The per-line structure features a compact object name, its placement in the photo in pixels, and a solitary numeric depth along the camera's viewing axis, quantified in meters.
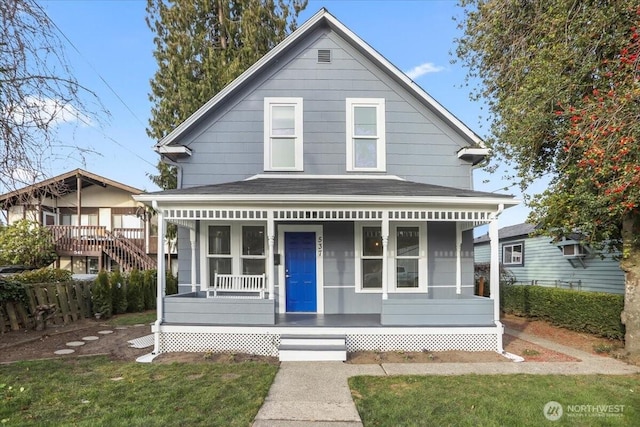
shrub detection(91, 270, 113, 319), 10.94
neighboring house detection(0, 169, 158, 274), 18.42
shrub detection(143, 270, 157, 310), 13.04
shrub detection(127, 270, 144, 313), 12.40
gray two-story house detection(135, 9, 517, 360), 8.35
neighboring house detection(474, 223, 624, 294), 12.88
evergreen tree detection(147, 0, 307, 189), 14.70
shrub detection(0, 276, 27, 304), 8.62
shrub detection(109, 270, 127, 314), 11.75
